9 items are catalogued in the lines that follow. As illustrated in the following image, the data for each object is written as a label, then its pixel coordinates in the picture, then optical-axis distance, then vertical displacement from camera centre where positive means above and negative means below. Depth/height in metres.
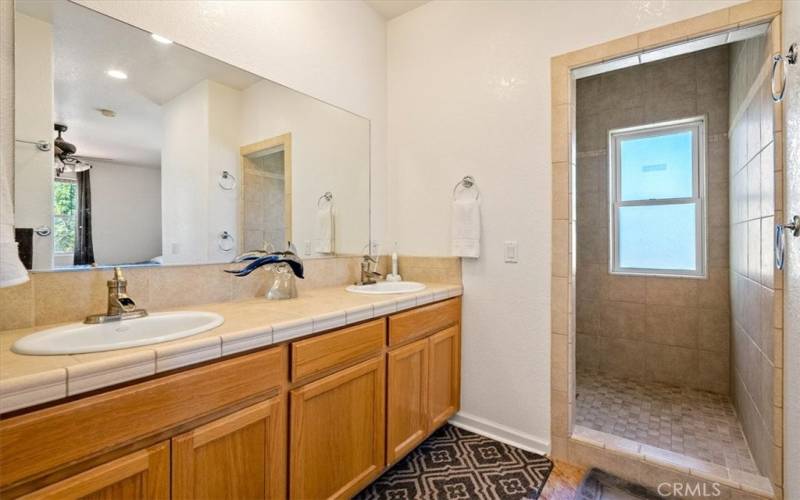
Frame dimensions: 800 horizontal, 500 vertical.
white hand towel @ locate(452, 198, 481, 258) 2.13 +0.11
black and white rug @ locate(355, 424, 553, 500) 1.64 -1.11
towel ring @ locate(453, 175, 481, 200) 2.17 +0.39
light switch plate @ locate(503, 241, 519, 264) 2.04 -0.03
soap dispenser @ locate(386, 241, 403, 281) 2.35 -0.18
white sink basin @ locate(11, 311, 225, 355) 0.91 -0.26
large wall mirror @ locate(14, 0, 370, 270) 1.19 +0.40
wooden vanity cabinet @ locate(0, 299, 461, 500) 0.77 -0.51
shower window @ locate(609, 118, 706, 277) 2.78 +0.39
